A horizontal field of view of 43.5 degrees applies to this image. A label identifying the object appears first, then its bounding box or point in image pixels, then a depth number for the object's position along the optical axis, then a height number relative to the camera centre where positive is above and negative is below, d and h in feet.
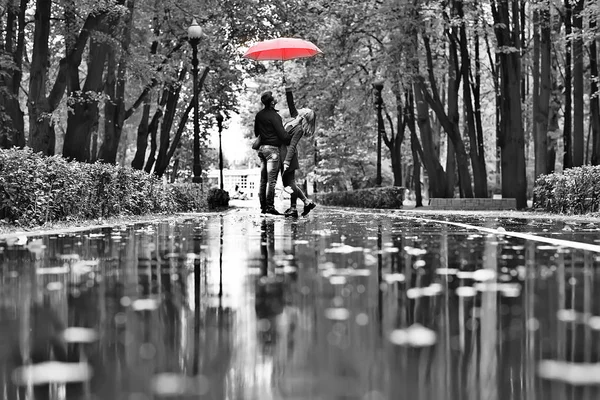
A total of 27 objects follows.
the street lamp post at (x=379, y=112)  115.34 +11.77
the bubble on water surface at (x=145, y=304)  13.66 -2.19
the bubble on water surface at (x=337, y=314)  12.55 -2.22
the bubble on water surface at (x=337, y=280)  16.98 -2.22
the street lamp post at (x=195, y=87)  91.30 +12.70
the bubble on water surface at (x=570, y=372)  8.62 -2.27
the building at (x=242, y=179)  593.83 +5.63
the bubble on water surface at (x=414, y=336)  10.65 -2.24
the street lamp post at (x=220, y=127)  143.02 +12.62
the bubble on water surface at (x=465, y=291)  15.10 -2.23
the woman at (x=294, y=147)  56.34 +2.93
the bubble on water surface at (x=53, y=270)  19.17 -2.15
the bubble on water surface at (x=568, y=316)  12.36 -2.25
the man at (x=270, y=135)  55.72 +3.79
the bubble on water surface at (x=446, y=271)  18.71 -2.23
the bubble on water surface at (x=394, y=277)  17.50 -2.24
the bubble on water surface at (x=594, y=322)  11.74 -2.27
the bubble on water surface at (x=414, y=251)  24.52 -2.29
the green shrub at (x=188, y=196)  81.41 -1.07
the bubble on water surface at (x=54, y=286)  16.06 -2.14
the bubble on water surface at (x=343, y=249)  25.59 -2.27
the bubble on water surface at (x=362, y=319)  12.08 -2.22
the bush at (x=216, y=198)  107.39 -1.73
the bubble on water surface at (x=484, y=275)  17.49 -2.23
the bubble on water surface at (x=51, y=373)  8.68 -2.20
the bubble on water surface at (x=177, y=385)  8.09 -2.21
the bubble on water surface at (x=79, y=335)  10.85 -2.18
